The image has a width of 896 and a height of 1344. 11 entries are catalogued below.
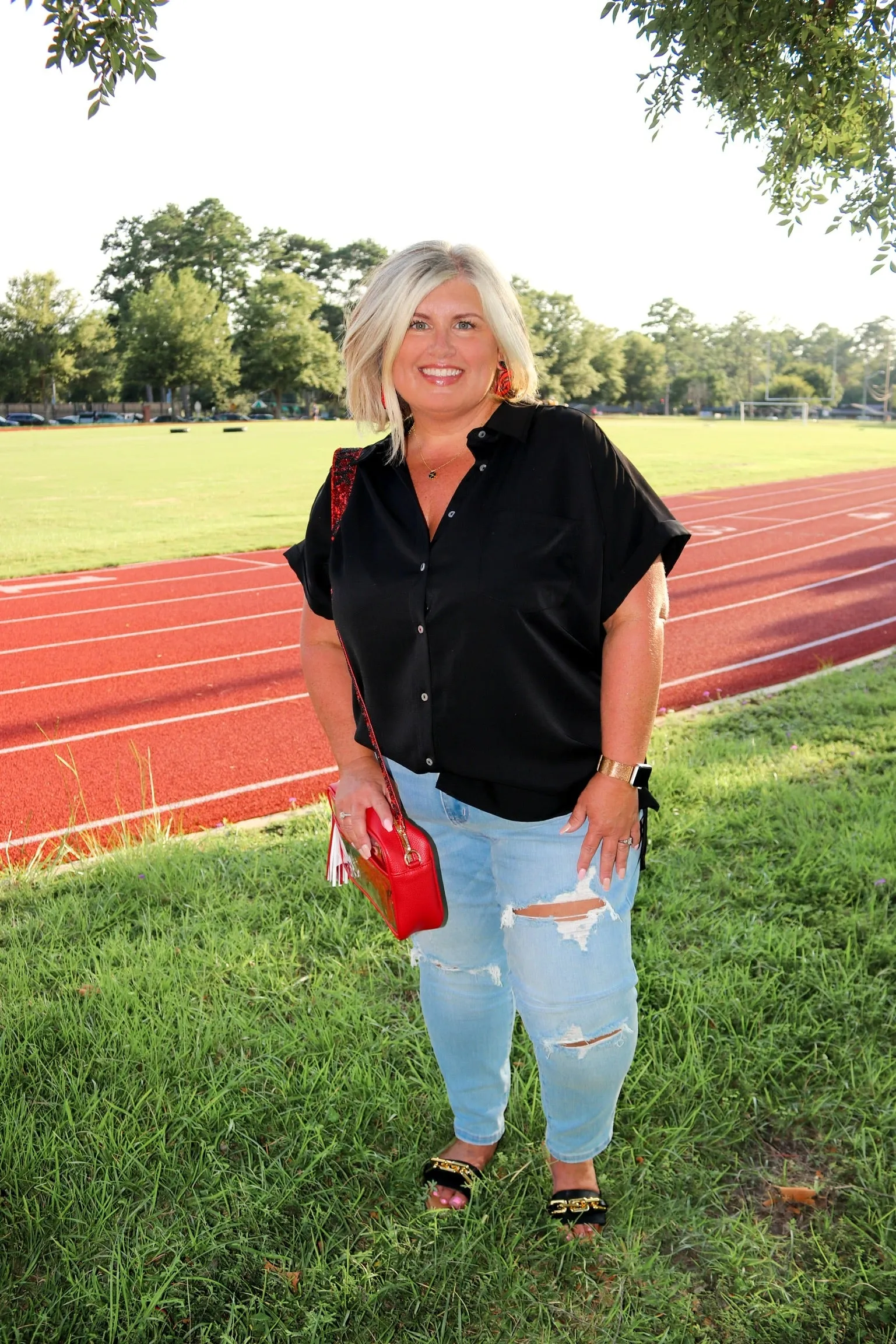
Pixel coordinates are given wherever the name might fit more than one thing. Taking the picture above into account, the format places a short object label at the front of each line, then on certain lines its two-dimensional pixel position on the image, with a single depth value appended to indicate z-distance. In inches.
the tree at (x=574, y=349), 3811.5
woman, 74.9
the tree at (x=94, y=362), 2664.9
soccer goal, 4510.3
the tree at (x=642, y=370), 4210.1
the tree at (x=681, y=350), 4402.1
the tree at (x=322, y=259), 3631.9
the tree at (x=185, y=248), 3533.5
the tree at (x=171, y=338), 2763.3
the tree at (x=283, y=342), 3021.7
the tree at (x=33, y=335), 2564.0
